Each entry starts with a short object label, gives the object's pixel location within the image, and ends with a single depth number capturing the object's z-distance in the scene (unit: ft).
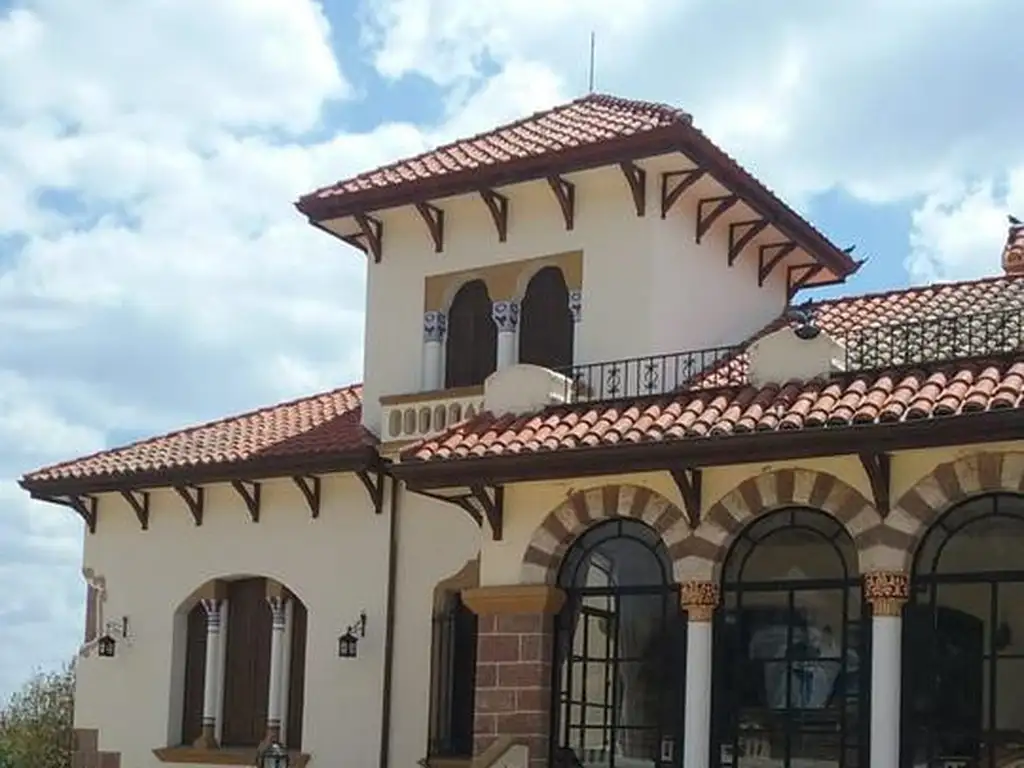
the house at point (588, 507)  40.24
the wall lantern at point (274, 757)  50.70
